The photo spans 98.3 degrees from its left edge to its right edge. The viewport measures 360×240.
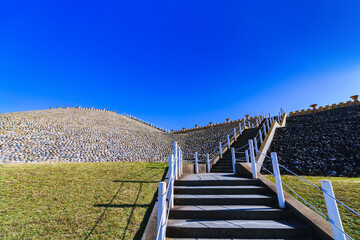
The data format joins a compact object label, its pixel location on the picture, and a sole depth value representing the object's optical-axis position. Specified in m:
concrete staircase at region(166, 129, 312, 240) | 3.07
